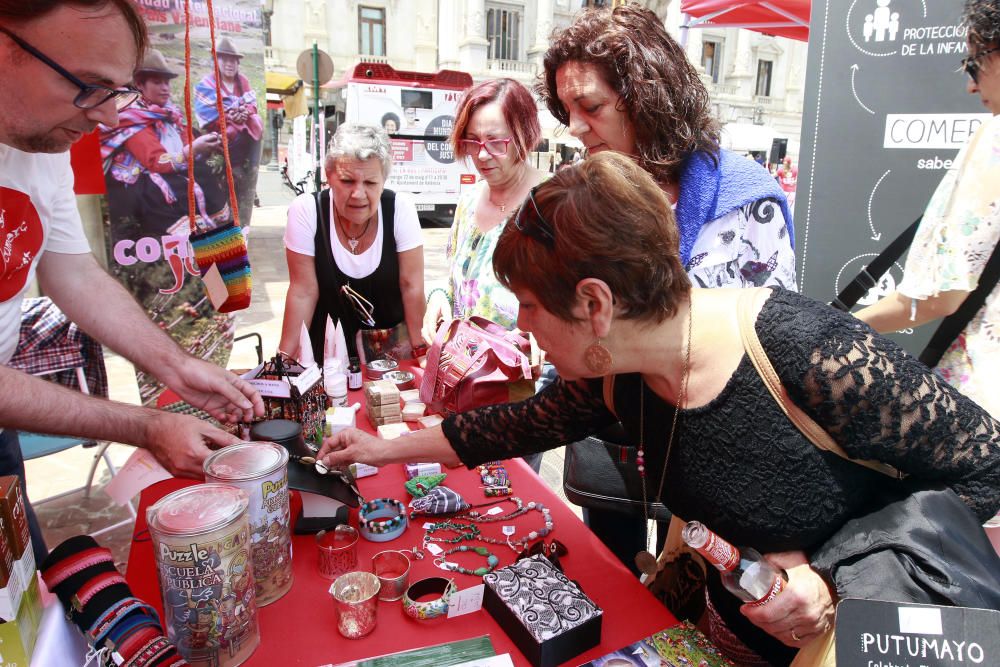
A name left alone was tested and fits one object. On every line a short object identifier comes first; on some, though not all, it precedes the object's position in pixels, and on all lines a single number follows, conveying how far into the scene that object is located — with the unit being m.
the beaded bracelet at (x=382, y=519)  1.43
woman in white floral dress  1.70
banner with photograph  3.20
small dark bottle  2.41
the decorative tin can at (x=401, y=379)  2.35
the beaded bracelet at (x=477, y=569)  1.32
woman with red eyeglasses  2.48
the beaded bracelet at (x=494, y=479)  1.66
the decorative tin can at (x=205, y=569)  0.90
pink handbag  1.84
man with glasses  1.29
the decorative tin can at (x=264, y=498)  1.09
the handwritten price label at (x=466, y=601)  1.16
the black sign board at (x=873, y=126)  3.01
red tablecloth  1.11
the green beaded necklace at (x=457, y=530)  1.44
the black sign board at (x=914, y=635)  0.83
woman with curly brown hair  1.61
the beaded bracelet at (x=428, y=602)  1.17
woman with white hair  2.81
